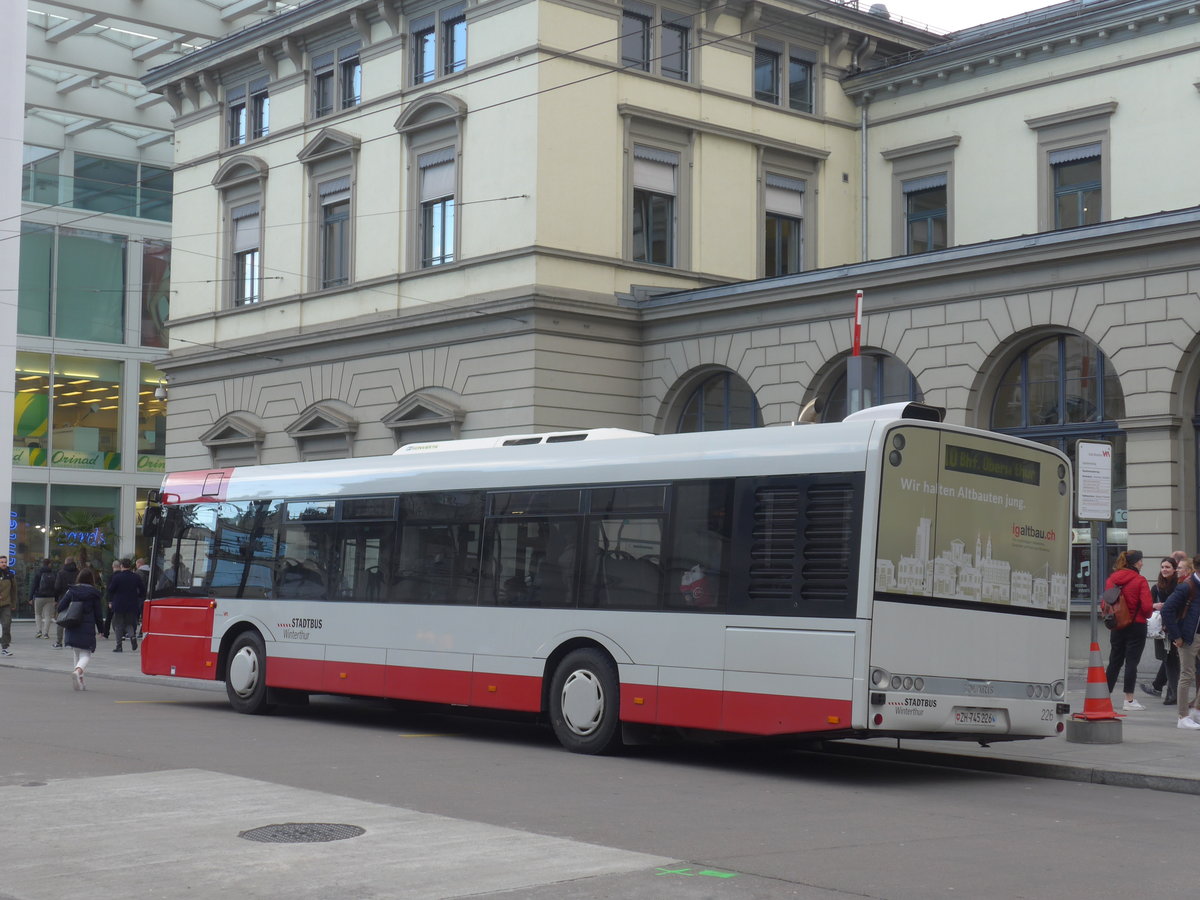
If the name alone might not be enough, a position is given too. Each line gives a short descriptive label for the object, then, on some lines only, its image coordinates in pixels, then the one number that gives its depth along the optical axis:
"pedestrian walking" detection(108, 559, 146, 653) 28.88
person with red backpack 17.92
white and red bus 12.27
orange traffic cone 14.64
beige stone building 24.33
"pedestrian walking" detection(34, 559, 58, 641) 32.50
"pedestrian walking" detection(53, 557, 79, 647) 30.53
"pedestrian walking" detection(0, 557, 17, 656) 27.94
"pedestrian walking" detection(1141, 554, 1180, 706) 18.46
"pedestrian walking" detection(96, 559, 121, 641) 29.30
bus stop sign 14.67
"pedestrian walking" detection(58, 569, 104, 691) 20.52
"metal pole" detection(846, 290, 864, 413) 15.71
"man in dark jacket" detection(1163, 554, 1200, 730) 15.80
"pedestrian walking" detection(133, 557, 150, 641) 30.07
